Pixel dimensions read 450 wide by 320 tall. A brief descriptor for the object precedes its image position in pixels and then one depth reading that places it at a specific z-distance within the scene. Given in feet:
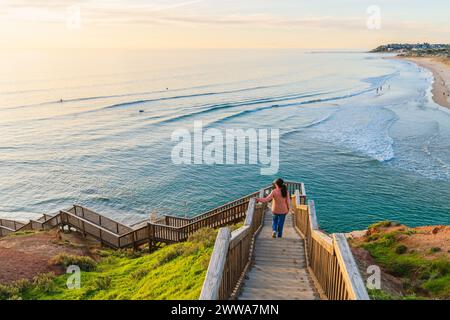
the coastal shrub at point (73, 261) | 42.75
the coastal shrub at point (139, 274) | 37.73
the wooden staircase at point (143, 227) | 48.44
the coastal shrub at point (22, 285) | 36.06
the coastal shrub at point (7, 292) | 34.52
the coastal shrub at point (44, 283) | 36.47
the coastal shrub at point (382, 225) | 65.98
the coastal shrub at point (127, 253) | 51.75
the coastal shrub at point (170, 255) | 39.30
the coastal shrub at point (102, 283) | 36.39
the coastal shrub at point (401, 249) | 51.67
